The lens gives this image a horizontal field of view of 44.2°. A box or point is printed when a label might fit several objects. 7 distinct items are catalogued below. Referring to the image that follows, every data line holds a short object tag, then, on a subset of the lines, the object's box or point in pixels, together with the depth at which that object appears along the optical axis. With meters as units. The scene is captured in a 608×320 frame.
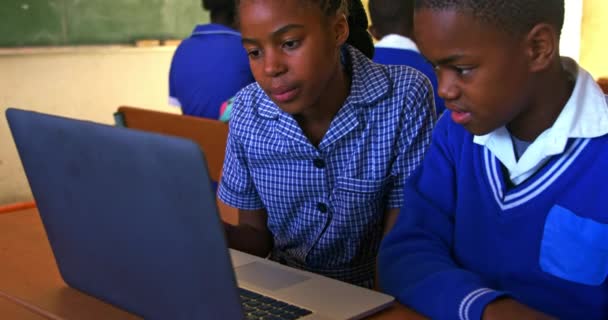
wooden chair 1.87
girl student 1.35
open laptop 0.73
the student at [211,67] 2.81
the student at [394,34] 2.73
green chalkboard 3.81
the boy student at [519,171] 0.98
